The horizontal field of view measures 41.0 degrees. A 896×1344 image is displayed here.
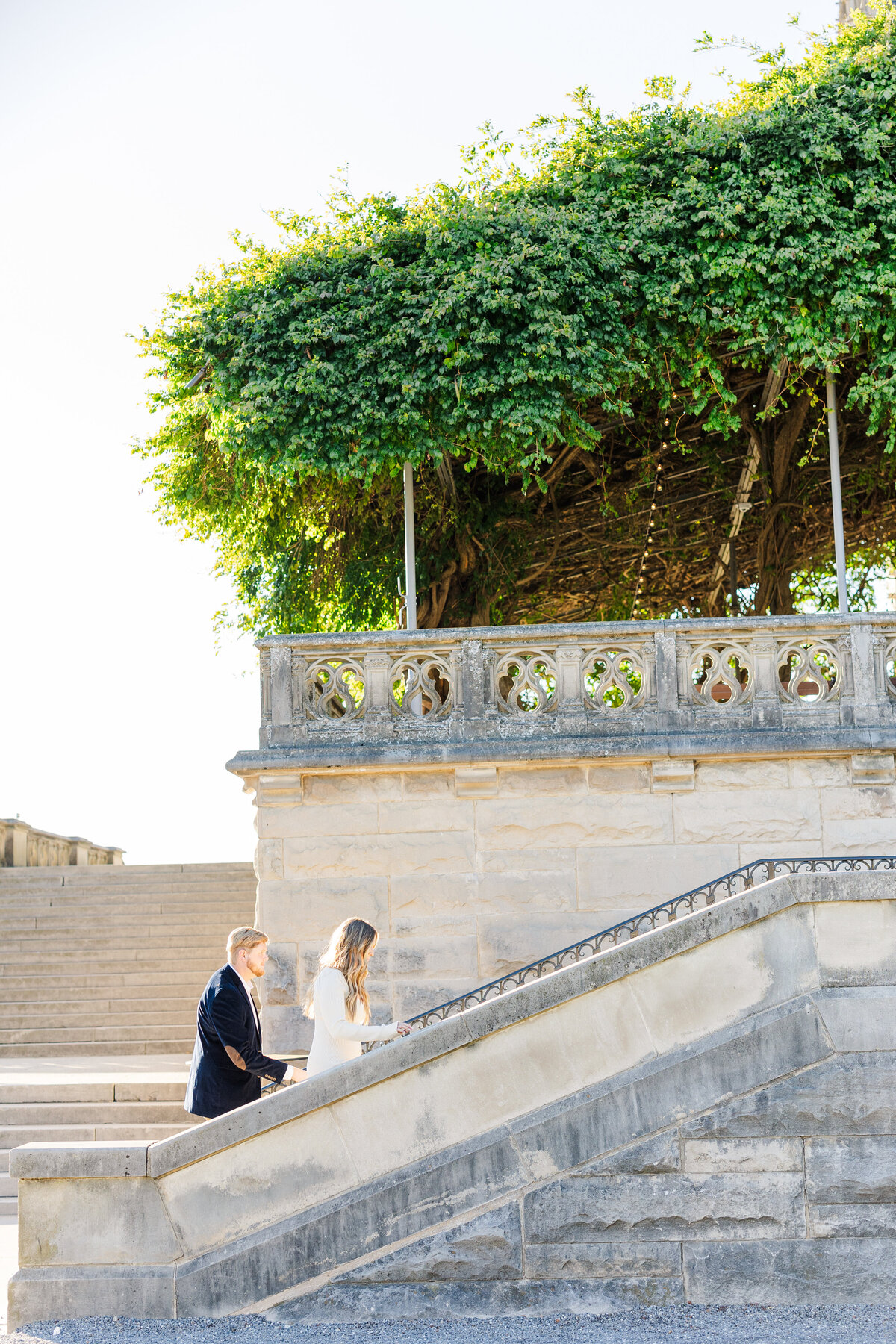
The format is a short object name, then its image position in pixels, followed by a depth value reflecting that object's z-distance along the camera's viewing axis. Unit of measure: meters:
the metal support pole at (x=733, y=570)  15.93
